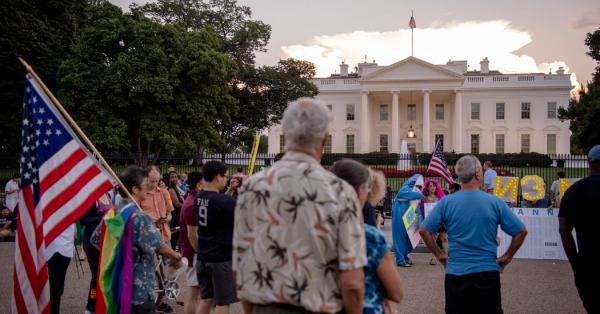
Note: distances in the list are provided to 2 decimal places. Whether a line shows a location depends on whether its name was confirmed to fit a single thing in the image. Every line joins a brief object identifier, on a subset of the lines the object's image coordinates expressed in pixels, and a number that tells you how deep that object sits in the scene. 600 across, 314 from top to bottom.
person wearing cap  4.43
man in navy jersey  5.00
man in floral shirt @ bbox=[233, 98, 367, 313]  2.44
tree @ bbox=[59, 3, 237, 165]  28.80
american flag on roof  57.37
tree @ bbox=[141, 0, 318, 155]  42.41
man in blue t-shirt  4.36
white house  58.81
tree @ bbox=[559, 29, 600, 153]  31.78
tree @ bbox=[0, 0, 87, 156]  26.41
